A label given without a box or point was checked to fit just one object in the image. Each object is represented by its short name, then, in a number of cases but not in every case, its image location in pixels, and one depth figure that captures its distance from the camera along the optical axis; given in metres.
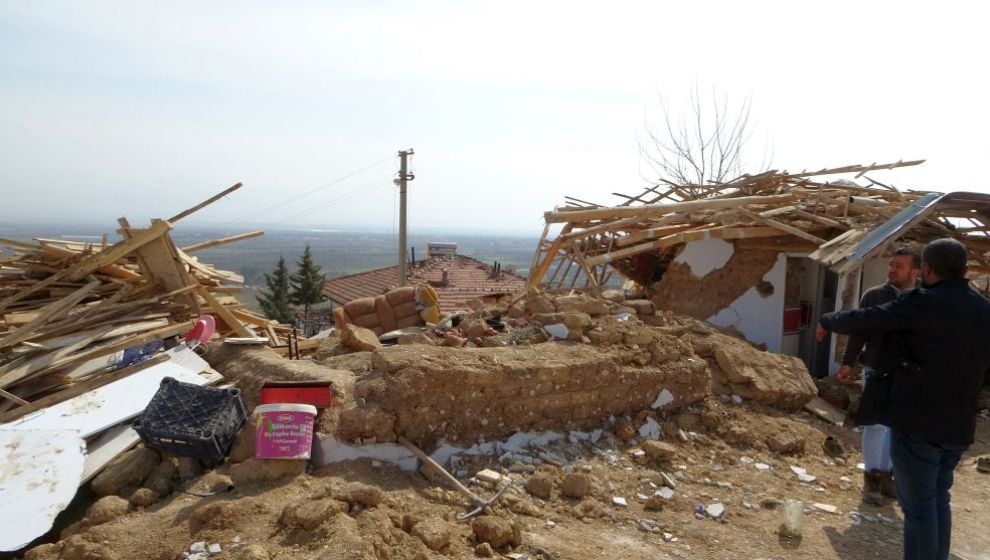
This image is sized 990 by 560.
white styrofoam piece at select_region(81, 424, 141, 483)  4.73
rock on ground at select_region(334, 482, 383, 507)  3.75
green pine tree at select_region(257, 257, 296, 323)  38.66
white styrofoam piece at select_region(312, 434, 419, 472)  4.51
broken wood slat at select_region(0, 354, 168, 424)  5.72
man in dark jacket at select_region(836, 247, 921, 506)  3.73
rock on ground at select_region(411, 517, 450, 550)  3.52
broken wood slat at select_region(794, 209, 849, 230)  8.20
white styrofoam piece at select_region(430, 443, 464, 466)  4.76
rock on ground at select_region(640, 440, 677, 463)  5.10
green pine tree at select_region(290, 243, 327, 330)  38.50
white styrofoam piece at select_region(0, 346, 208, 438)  5.11
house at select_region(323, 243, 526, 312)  21.59
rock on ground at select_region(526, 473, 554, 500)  4.45
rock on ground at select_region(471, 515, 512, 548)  3.70
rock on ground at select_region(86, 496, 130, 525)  4.05
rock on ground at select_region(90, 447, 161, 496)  4.50
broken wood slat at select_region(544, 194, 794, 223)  9.02
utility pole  20.80
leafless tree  20.34
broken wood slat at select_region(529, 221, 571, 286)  9.92
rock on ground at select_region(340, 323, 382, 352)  6.77
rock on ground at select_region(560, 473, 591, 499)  4.46
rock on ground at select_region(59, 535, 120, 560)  3.47
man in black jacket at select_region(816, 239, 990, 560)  3.28
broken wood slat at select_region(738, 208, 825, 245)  8.13
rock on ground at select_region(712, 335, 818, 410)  6.38
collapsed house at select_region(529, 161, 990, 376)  8.31
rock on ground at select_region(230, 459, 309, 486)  4.25
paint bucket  4.27
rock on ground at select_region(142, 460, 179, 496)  4.41
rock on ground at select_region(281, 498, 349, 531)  3.45
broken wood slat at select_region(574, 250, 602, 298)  8.61
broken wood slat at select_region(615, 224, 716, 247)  9.30
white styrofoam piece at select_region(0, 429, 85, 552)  4.02
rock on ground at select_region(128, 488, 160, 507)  4.23
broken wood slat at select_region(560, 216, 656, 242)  9.48
